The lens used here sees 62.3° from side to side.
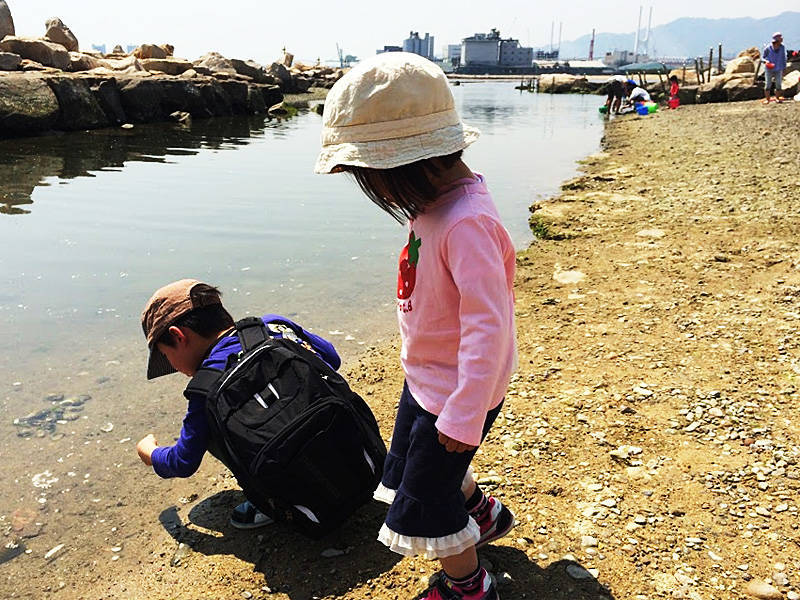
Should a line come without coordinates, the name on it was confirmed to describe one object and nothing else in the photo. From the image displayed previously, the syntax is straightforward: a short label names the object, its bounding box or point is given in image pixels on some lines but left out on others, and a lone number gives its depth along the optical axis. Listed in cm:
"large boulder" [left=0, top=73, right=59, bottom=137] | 1841
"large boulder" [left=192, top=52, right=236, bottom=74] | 3566
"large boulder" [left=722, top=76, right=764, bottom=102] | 2702
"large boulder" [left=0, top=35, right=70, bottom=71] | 2561
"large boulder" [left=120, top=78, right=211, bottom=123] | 2414
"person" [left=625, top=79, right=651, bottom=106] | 2697
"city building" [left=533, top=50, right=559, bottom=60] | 16088
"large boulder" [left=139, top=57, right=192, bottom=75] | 3195
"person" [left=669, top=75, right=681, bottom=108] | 2742
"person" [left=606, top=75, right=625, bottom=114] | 2811
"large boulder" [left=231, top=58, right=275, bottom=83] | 3818
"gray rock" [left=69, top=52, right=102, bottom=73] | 2815
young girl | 184
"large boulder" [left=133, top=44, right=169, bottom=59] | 3744
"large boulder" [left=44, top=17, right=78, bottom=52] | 3475
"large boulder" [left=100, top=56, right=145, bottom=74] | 2888
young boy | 270
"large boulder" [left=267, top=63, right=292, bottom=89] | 4590
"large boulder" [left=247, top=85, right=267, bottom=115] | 3034
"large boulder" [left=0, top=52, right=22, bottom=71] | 2178
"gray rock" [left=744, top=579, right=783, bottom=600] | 218
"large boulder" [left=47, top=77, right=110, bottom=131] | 2052
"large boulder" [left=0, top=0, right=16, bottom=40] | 2722
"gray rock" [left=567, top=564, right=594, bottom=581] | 239
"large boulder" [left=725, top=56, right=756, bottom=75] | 3359
